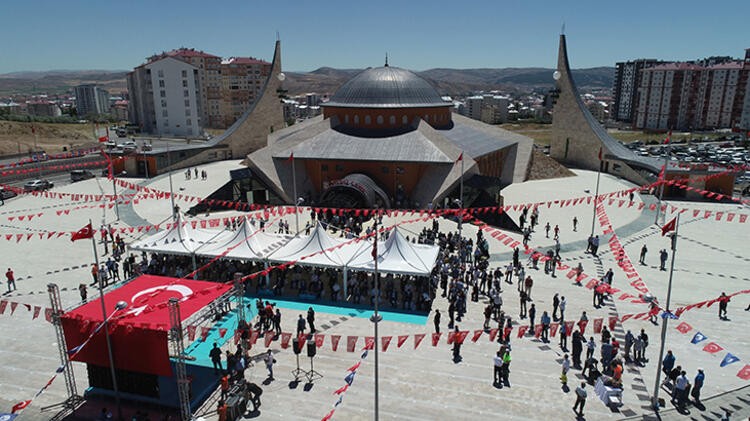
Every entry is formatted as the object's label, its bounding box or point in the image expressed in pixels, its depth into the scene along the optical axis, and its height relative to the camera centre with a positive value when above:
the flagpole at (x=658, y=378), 13.52 -7.69
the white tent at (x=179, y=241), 22.77 -6.70
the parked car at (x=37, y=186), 43.62 -7.81
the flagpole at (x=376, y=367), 12.09 -6.55
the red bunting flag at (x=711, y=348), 13.69 -6.98
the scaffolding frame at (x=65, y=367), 13.66 -7.43
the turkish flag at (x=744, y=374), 12.92 -7.21
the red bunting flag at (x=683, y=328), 15.39 -7.18
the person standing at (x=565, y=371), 14.47 -7.98
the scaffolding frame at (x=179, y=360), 12.95 -6.83
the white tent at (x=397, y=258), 20.05 -6.79
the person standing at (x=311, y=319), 17.66 -7.80
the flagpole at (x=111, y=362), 13.28 -7.19
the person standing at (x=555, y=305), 18.50 -7.78
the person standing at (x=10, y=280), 21.48 -7.86
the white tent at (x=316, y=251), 21.06 -6.75
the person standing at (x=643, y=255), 24.87 -8.13
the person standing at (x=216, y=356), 15.42 -7.92
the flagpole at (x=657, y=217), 31.80 -7.98
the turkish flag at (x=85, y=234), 14.30 -3.92
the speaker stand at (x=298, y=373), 15.32 -8.50
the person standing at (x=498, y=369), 14.72 -8.02
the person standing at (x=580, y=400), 13.17 -8.03
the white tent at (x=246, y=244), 21.95 -6.70
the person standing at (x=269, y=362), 15.10 -7.95
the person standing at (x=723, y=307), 18.62 -8.05
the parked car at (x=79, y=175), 48.69 -7.77
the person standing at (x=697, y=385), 13.86 -8.03
